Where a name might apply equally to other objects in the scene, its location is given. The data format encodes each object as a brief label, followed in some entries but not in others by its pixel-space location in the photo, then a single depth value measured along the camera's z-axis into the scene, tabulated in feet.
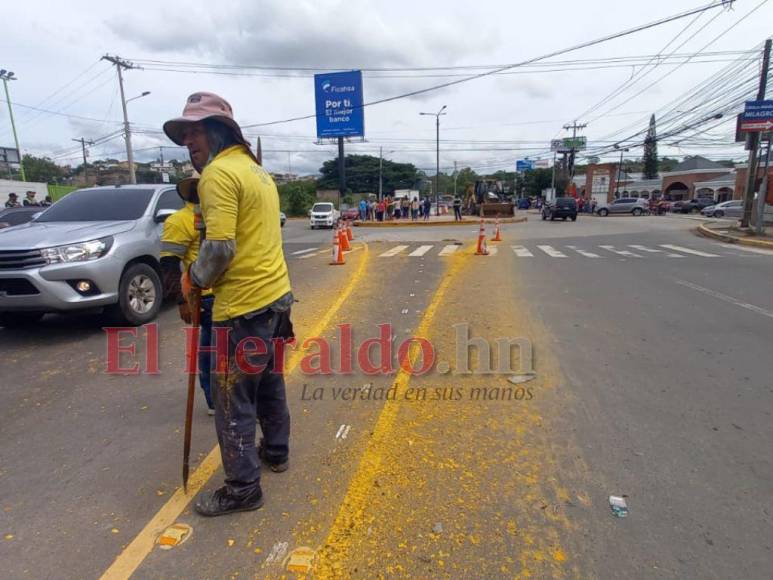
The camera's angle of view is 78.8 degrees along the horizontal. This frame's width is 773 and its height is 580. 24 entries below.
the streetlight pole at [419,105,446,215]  142.16
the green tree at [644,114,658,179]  277.64
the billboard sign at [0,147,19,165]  127.03
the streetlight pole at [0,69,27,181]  140.26
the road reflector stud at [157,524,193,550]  7.27
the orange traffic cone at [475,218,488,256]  44.19
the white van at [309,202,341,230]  95.71
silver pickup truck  16.15
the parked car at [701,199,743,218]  114.62
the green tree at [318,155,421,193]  296.10
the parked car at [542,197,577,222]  106.42
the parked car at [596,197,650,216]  135.44
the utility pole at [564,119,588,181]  191.94
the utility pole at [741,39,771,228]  59.62
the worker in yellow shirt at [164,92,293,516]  7.54
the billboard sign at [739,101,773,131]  56.44
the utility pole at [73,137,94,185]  196.55
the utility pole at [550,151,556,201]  189.76
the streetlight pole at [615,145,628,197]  222.56
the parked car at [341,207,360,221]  121.35
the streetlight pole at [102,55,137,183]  107.34
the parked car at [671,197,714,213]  150.20
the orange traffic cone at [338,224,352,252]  43.87
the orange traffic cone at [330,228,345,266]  38.40
